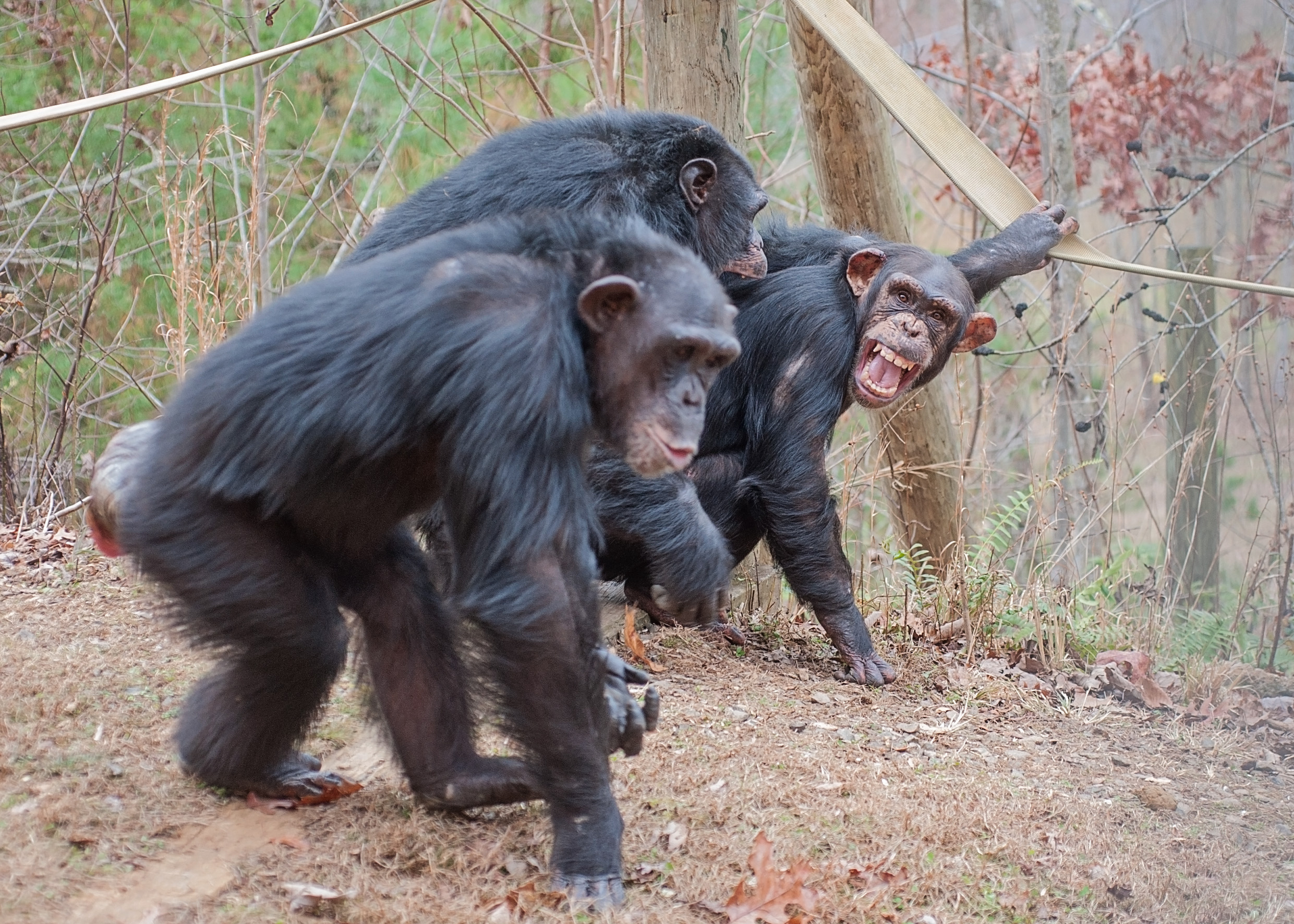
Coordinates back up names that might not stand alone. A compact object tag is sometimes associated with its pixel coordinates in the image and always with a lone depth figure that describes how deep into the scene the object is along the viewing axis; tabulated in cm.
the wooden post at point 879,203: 656
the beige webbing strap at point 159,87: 396
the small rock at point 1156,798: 456
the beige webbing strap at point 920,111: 514
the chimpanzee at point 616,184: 489
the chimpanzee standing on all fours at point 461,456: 317
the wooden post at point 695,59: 606
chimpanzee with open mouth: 571
